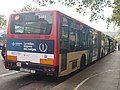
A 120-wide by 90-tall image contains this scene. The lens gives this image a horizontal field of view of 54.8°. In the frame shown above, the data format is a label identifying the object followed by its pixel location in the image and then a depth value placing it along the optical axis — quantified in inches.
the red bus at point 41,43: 175.9
